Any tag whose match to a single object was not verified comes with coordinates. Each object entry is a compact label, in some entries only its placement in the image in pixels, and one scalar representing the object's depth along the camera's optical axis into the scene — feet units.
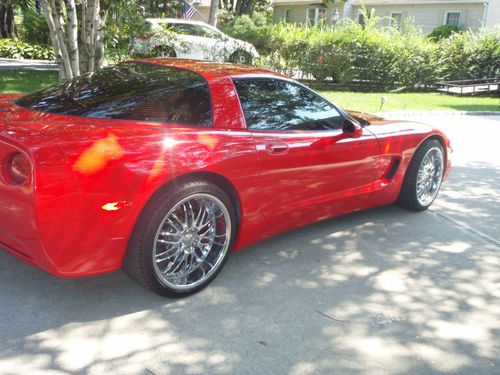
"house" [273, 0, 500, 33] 93.20
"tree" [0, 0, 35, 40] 77.92
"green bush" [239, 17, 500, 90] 53.78
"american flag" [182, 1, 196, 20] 67.61
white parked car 35.19
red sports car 8.54
